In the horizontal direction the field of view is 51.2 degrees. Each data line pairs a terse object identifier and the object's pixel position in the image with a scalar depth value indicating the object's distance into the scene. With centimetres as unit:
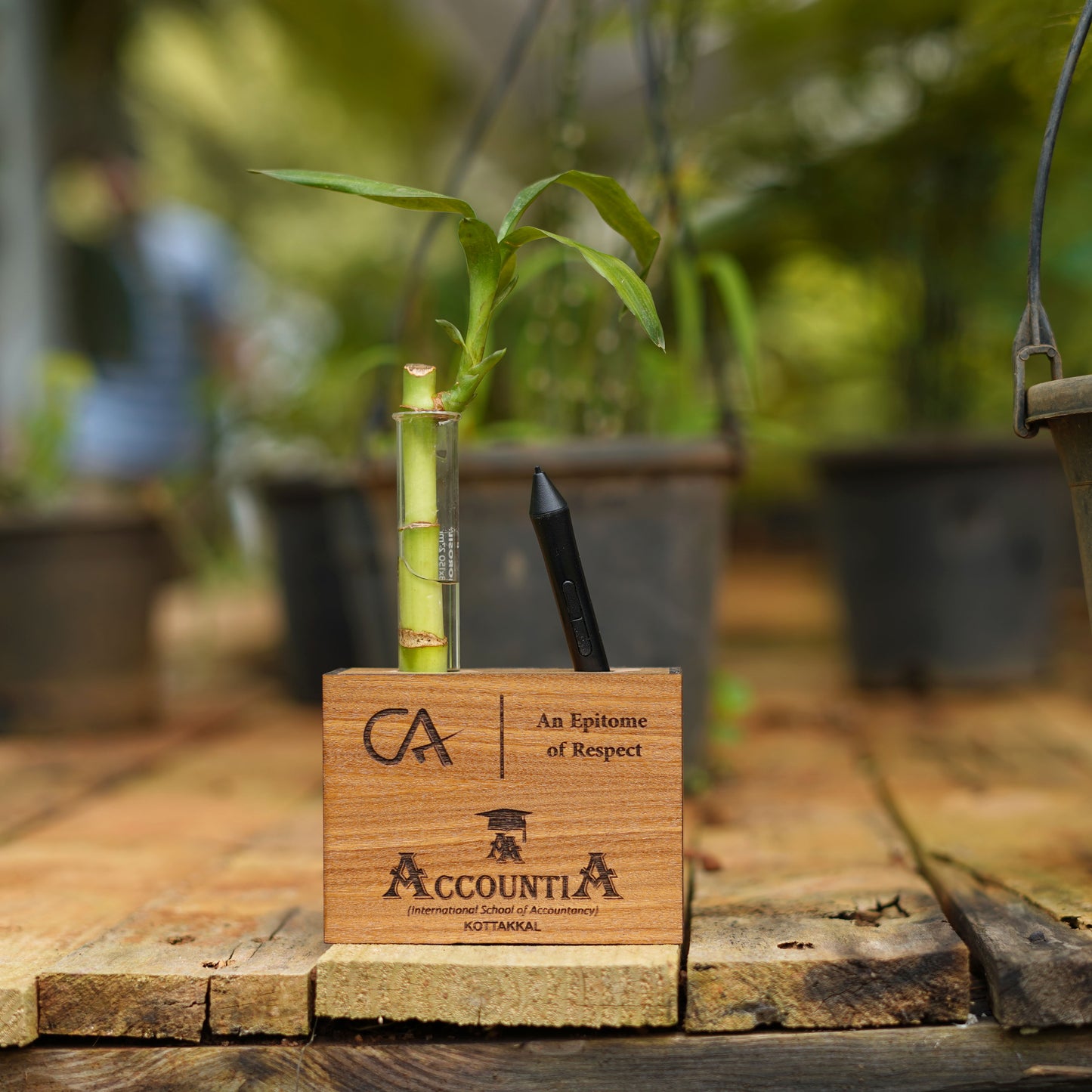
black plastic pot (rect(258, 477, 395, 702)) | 201
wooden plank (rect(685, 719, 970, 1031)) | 71
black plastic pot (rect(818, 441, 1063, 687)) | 200
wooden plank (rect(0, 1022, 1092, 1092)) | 70
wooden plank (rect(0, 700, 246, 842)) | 127
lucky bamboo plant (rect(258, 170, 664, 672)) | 75
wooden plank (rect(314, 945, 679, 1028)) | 70
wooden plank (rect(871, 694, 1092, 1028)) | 70
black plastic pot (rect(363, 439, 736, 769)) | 124
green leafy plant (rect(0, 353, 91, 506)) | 174
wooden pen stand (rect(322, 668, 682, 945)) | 75
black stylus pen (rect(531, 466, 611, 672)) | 76
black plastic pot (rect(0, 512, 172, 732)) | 168
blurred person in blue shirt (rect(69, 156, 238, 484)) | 410
